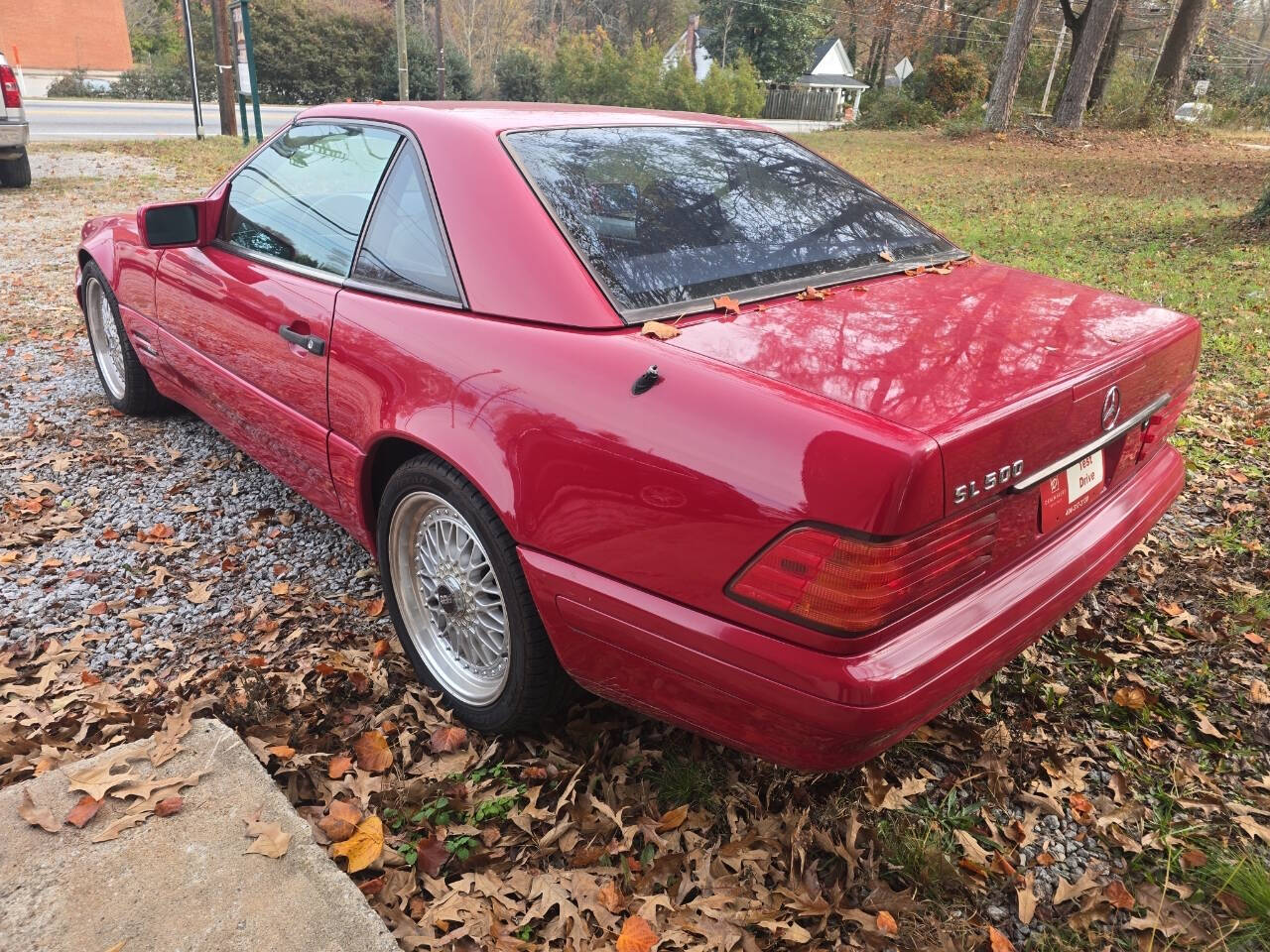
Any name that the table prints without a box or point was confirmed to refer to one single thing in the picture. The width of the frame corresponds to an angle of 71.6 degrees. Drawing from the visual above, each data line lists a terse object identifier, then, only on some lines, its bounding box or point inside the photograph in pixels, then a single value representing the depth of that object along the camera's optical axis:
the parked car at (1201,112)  25.17
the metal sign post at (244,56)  14.48
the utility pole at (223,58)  16.50
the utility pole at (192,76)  16.84
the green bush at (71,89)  31.84
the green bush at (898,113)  27.19
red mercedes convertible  1.64
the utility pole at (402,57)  16.02
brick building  36.19
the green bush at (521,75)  34.44
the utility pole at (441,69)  20.29
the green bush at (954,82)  27.30
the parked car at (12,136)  10.59
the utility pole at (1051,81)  27.80
